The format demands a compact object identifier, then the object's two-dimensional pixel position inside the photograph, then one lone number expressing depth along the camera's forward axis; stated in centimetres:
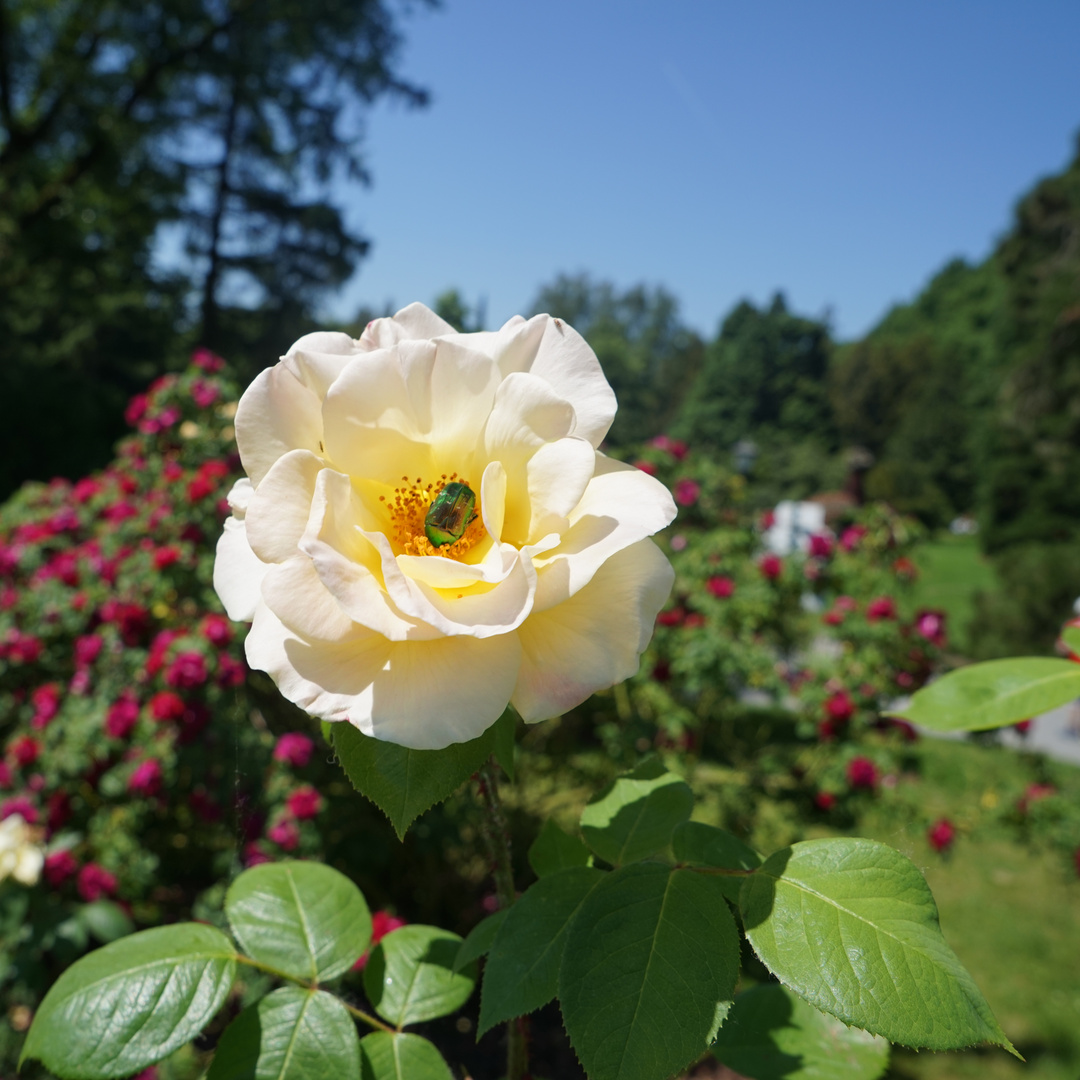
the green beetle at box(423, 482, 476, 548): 54
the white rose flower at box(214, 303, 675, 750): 47
